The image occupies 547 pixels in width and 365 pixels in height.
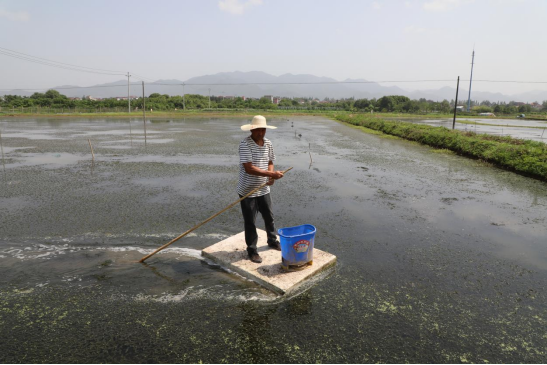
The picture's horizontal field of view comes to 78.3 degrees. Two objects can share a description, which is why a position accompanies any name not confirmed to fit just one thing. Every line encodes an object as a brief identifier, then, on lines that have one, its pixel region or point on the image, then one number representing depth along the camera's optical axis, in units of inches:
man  141.9
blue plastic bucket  137.8
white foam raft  135.6
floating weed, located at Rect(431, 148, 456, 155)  564.1
